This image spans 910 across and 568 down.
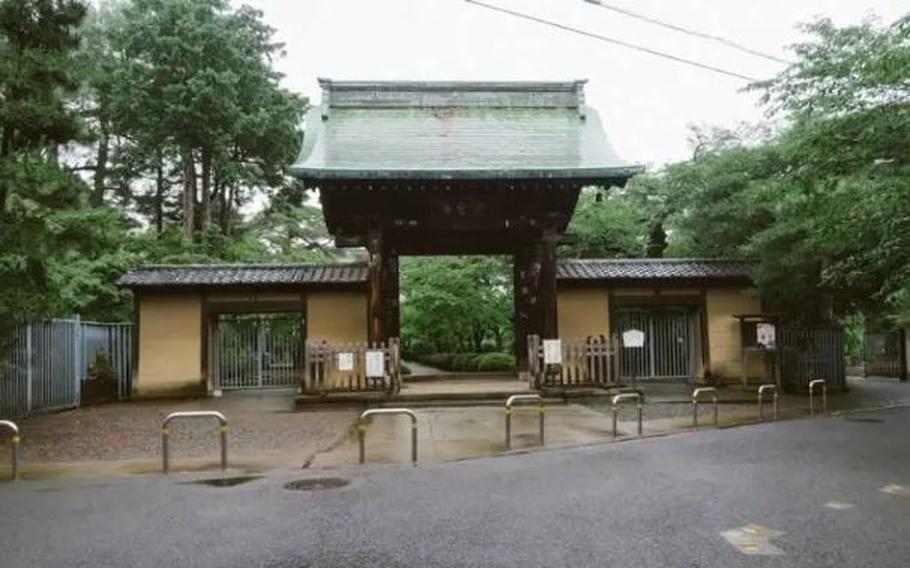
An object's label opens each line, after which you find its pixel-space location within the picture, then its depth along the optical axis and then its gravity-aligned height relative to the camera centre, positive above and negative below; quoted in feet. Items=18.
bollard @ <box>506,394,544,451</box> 33.04 -4.47
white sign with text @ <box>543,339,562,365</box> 55.36 -2.17
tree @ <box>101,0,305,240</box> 91.91 +30.89
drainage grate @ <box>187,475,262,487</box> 26.96 -5.75
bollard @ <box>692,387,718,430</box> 39.96 -5.28
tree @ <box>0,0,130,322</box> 36.94 +8.51
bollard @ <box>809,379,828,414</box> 48.06 -5.69
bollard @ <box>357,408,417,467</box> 30.40 -4.38
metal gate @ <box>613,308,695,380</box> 75.23 -2.56
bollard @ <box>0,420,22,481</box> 27.73 -4.35
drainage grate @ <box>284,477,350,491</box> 26.03 -5.73
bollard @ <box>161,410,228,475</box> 29.22 -4.30
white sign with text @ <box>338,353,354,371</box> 55.47 -2.59
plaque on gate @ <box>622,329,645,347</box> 61.41 -1.43
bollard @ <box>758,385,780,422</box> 43.73 -5.33
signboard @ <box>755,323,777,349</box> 62.28 -1.51
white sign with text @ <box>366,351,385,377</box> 53.88 -2.86
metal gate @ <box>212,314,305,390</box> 72.74 -2.56
